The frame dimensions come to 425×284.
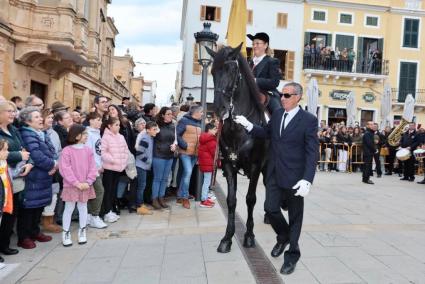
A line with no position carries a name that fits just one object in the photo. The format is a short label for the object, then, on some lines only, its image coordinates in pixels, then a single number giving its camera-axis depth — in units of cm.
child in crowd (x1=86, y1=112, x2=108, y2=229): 623
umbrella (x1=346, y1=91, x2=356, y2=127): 2077
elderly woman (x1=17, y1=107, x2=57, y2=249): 523
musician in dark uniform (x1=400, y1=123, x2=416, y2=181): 1439
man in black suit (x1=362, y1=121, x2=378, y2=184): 1290
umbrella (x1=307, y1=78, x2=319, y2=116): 1920
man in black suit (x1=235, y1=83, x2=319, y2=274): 417
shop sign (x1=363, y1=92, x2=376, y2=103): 2839
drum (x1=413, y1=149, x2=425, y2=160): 1376
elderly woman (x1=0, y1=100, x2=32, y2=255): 481
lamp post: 912
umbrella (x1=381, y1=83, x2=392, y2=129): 1934
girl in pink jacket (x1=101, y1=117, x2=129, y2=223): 650
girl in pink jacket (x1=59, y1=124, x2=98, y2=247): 540
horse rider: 549
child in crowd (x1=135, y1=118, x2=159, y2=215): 744
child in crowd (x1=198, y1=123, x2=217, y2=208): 823
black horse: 464
